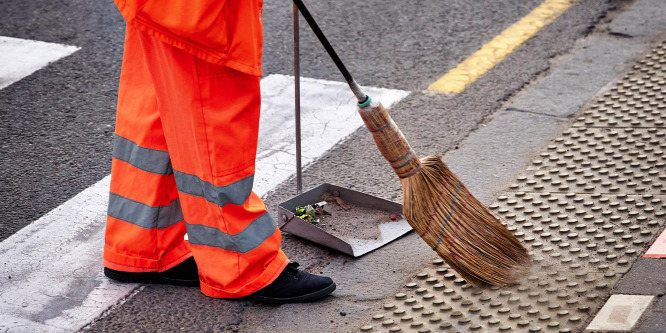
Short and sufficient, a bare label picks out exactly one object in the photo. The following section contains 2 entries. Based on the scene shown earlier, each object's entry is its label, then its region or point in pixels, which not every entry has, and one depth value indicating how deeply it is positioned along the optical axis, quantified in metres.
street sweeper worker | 5.27
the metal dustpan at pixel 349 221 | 6.53
